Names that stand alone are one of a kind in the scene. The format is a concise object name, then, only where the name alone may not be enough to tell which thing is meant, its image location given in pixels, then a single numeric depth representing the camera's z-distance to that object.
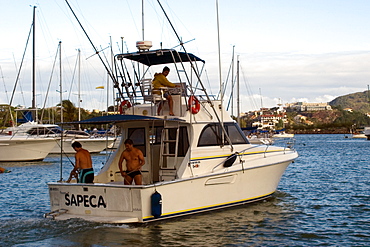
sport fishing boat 11.45
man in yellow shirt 13.38
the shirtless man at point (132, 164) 11.95
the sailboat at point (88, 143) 40.94
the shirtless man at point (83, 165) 12.23
